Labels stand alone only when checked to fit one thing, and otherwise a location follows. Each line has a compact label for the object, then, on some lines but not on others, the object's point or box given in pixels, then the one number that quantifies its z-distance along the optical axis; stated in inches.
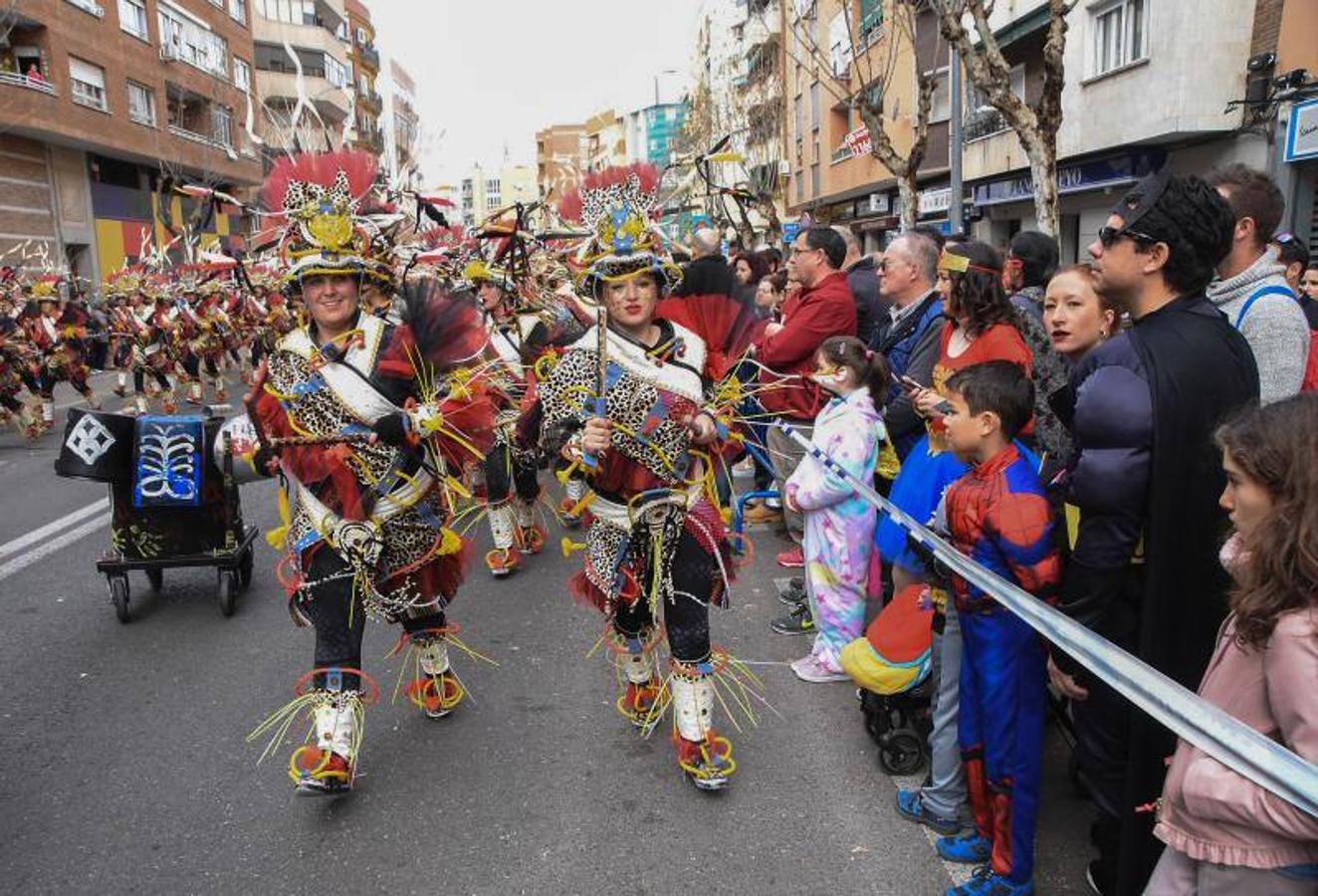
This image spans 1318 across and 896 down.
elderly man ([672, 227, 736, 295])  147.9
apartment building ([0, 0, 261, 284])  950.4
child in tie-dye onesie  167.5
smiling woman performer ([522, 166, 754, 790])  135.0
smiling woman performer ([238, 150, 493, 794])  137.4
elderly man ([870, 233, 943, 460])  177.6
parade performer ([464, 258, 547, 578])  240.0
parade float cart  205.2
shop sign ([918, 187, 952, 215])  852.0
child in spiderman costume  106.7
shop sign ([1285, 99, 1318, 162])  420.2
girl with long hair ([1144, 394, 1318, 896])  64.9
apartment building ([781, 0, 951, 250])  847.1
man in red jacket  205.9
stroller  130.3
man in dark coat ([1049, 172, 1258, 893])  91.4
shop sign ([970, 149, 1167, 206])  570.3
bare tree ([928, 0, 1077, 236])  329.4
